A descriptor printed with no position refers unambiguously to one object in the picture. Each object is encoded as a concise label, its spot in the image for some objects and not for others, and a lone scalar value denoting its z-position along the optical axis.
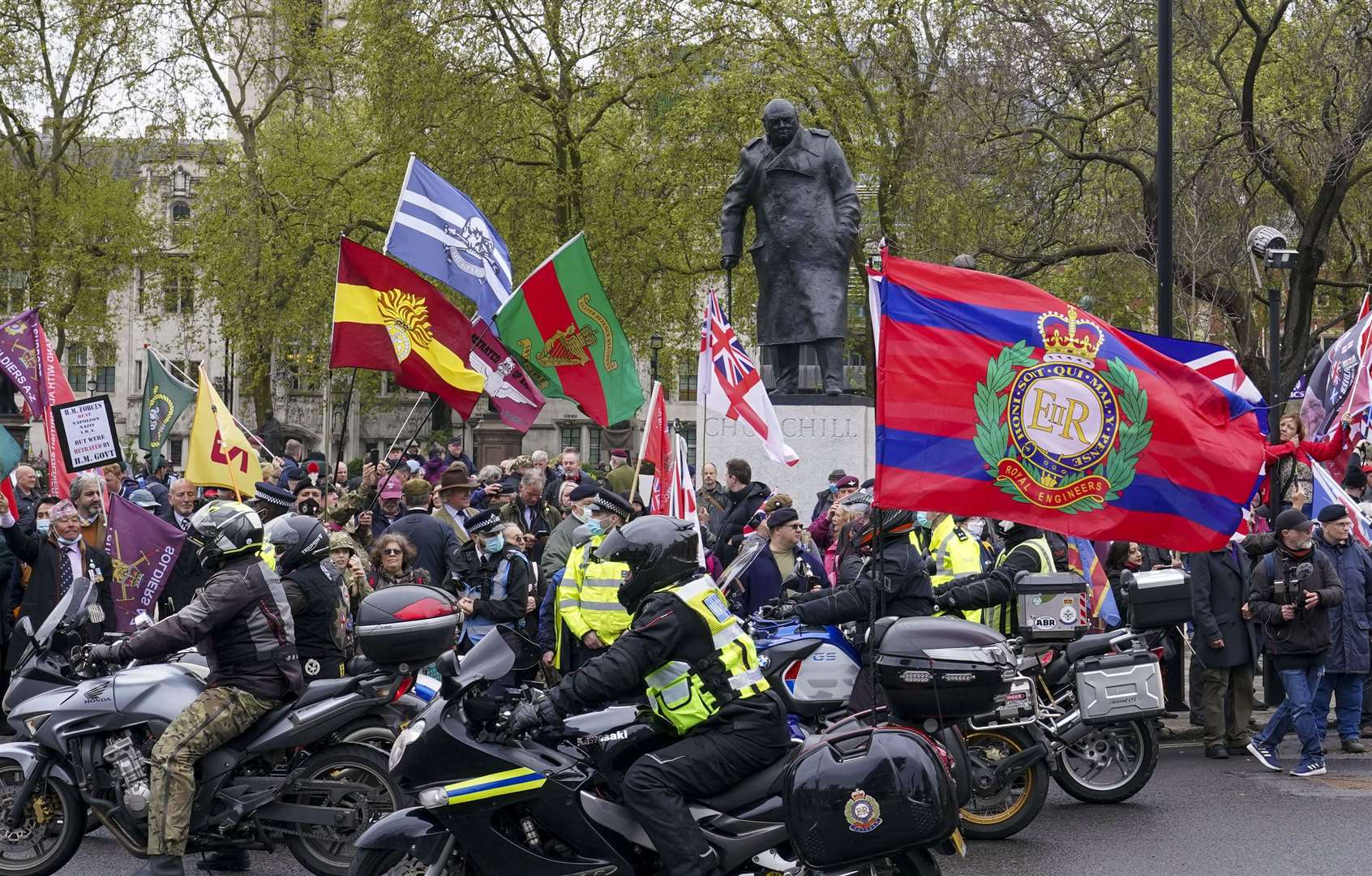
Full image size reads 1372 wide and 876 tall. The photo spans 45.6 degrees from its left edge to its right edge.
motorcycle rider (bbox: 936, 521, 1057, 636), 9.00
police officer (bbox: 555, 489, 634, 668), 8.78
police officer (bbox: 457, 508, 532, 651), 9.68
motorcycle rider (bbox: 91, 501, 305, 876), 6.99
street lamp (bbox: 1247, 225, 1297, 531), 13.88
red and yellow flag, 11.73
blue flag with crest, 12.64
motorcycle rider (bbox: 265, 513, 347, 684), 8.08
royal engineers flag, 7.51
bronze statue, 14.36
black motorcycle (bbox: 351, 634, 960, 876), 5.84
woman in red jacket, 12.66
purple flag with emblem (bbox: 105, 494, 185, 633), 9.88
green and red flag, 12.22
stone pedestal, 14.09
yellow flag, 12.92
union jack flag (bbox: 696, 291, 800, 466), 11.51
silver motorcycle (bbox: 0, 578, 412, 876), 7.23
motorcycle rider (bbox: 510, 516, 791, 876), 5.75
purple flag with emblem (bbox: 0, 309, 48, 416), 13.55
